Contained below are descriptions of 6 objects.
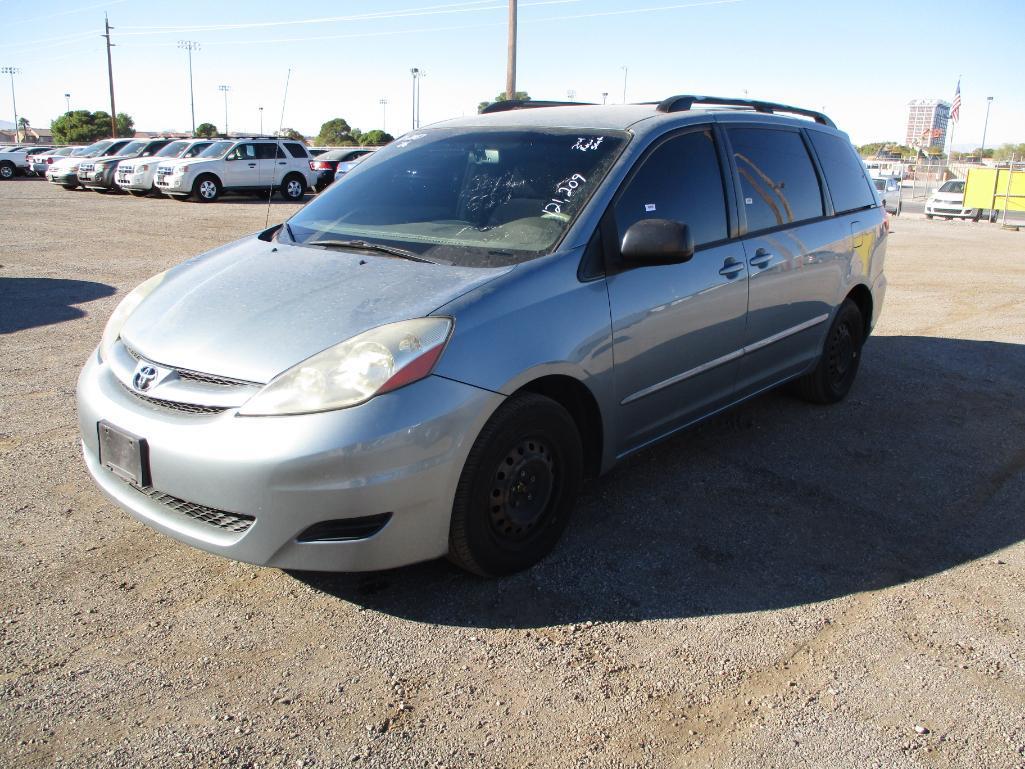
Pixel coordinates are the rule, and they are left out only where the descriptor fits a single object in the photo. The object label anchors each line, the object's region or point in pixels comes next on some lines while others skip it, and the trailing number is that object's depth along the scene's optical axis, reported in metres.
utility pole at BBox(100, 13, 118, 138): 61.76
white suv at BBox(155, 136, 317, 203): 23.80
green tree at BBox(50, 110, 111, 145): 74.31
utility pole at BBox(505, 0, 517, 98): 20.52
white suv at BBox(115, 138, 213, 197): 24.86
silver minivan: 2.76
